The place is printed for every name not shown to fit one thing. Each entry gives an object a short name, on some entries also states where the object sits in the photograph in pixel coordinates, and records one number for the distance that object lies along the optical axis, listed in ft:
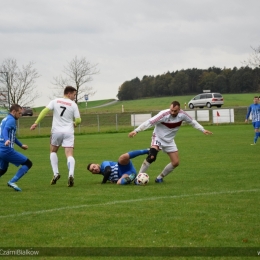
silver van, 208.44
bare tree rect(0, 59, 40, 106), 203.51
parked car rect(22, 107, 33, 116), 224.74
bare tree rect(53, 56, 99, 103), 214.48
